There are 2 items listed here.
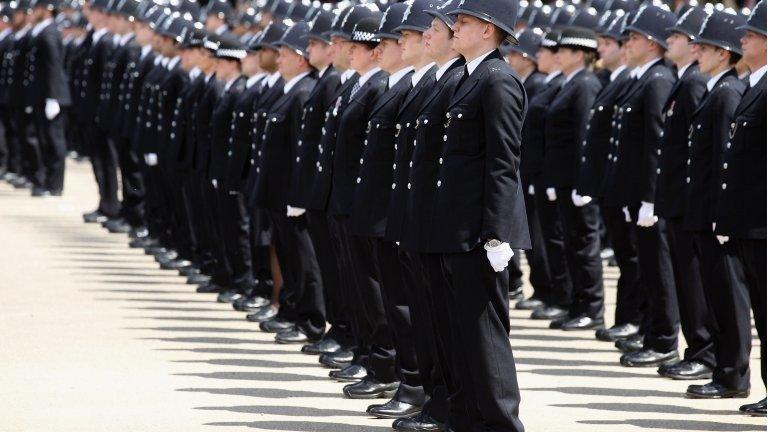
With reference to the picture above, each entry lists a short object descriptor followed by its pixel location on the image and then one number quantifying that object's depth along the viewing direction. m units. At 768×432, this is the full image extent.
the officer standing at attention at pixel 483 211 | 14.14
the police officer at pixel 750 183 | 16.62
